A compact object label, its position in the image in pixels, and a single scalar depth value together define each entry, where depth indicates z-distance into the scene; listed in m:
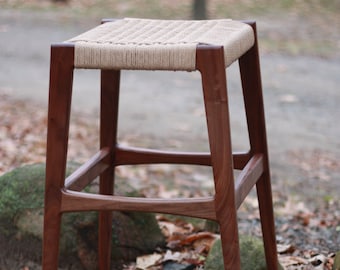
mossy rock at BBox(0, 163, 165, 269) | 4.28
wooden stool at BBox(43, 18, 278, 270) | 2.93
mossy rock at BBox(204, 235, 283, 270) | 3.92
